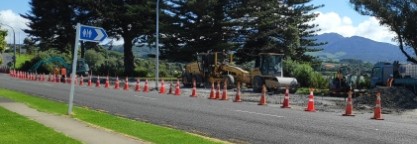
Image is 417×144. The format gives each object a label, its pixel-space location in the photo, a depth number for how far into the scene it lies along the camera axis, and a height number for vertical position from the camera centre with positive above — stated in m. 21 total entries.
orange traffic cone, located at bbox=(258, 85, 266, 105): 25.95 -0.90
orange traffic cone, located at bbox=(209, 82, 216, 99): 29.91 -0.81
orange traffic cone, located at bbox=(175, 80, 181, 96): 33.58 -0.71
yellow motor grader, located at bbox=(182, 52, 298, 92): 36.84 +0.41
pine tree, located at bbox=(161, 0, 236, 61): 60.28 +4.99
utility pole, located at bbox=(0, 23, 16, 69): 84.71 +2.97
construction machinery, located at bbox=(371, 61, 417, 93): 37.09 +0.42
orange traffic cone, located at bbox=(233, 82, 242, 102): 27.92 -0.86
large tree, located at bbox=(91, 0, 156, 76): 64.38 +6.45
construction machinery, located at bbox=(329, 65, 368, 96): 35.97 -0.06
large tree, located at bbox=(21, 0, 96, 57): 72.00 +6.82
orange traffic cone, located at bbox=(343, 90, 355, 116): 20.59 -0.96
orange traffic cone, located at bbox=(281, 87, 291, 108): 24.07 -0.90
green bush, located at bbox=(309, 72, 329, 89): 45.91 -0.10
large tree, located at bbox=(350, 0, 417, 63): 43.44 +4.75
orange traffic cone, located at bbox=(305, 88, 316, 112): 22.31 -0.94
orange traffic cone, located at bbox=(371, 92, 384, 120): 19.23 -1.01
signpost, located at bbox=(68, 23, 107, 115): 17.12 +1.22
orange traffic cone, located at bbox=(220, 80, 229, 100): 28.94 -0.78
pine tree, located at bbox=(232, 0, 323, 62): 61.00 +5.19
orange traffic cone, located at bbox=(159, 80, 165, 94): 35.28 -0.67
